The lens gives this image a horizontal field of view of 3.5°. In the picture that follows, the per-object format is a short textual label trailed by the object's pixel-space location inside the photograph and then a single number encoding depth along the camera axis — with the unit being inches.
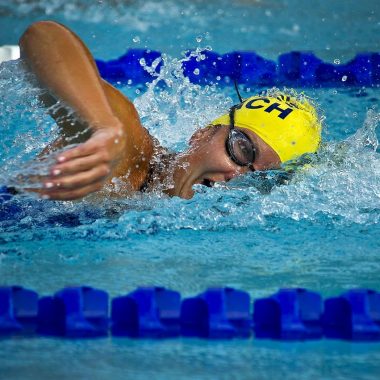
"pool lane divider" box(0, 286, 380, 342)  429.9
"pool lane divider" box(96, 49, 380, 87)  588.4
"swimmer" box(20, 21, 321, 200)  424.2
